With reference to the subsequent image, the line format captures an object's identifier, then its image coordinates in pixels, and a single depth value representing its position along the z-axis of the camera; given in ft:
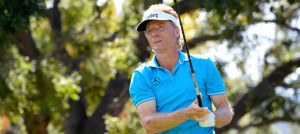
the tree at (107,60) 57.98
